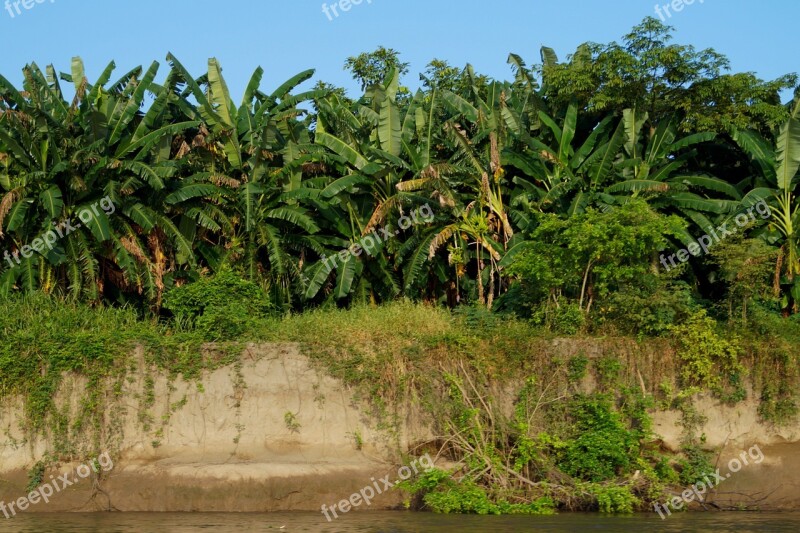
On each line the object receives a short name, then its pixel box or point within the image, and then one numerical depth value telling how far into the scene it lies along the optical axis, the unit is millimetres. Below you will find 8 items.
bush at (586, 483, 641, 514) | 14079
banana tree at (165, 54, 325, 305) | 18859
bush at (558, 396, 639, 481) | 14508
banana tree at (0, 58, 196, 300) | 17578
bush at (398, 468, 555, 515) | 14086
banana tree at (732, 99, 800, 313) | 18719
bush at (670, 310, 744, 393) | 15820
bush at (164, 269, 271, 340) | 16484
